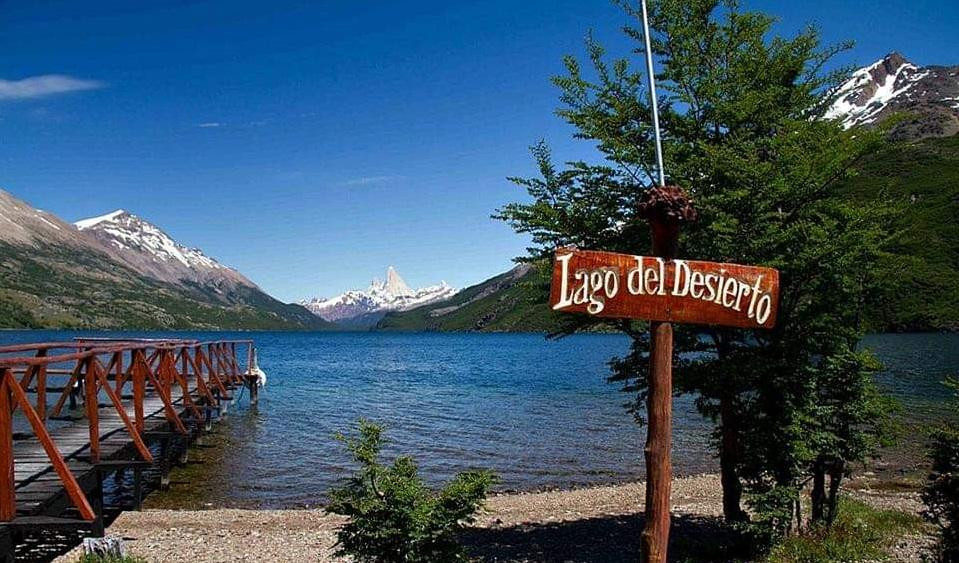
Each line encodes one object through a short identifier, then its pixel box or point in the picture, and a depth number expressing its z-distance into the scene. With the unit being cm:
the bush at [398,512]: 770
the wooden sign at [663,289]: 575
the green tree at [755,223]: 1068
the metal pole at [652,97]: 596
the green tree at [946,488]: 951
